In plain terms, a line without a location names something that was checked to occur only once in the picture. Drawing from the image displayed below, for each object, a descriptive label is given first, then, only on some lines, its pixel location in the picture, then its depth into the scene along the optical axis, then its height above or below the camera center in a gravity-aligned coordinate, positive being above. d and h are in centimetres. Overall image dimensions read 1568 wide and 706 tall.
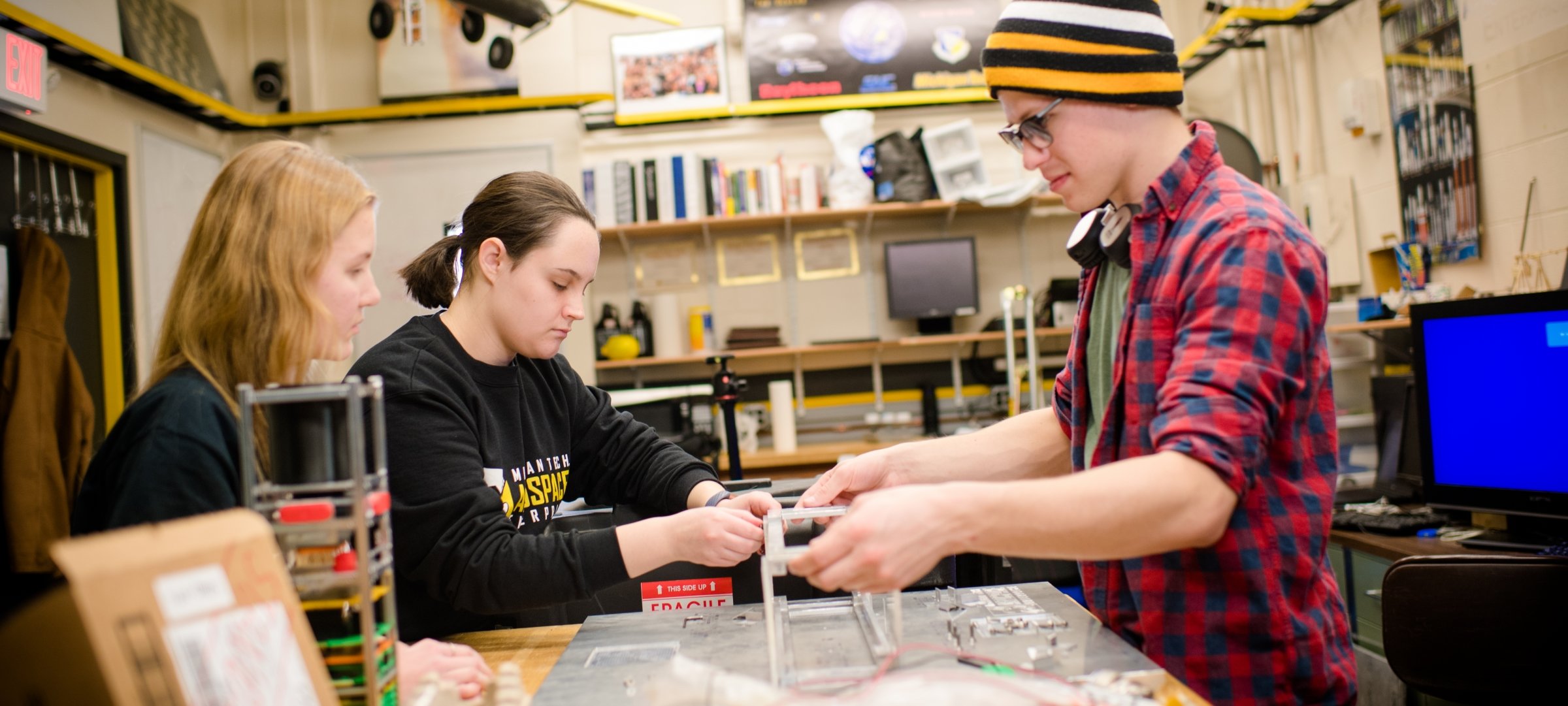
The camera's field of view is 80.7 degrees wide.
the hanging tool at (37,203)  351 +85
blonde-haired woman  96 +12
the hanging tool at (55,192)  363 +91
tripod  304 -7
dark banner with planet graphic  477 +166
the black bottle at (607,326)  469 +30
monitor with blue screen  198 -18
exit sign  310 +121
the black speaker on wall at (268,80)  484 +173
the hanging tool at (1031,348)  351 +3
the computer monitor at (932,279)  467 +43
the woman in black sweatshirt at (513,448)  121 -9
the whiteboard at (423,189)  461 +104
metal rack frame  80 -9
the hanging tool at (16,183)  342 +90
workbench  98 -33
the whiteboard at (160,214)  404 +92
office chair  166 -55
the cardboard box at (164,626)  62 -15
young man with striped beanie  90 -7
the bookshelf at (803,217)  454 +77
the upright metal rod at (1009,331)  372 +11
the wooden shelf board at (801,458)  432 -40
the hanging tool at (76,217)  376 +84
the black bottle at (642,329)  471 +28
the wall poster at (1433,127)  318 +72
